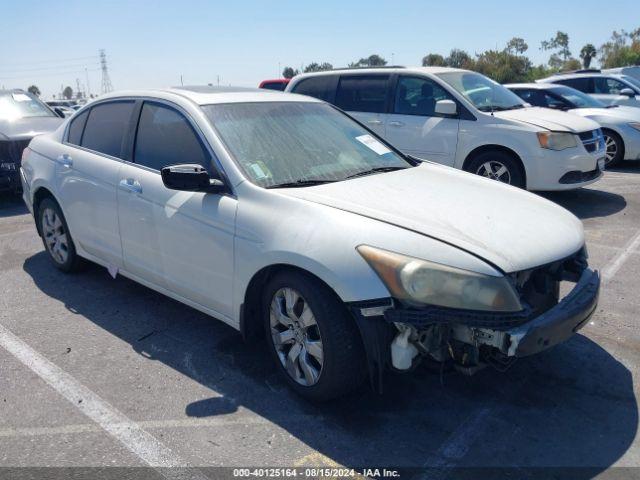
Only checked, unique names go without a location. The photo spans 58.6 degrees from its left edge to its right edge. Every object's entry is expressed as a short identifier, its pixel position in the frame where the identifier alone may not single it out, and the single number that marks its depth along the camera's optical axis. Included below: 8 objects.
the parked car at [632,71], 19.40
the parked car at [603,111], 9.69
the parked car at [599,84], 12.17
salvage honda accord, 2.69
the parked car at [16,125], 8.33
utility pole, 96.88
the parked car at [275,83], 17.44
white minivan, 6.97
